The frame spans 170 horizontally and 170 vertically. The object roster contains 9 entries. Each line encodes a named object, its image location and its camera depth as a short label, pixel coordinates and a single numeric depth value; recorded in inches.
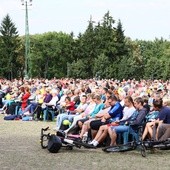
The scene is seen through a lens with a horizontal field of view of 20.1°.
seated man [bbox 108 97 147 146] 441.7
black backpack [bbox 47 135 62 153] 423.8
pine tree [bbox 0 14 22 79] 3117.6
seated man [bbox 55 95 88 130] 572.4
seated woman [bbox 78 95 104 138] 480.1
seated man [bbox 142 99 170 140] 439.2
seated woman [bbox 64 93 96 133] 537.0
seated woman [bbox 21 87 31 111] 816.3
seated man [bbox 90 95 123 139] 465.4
